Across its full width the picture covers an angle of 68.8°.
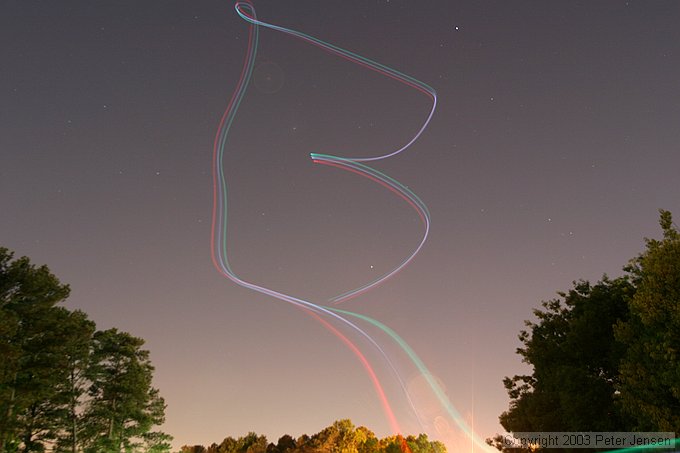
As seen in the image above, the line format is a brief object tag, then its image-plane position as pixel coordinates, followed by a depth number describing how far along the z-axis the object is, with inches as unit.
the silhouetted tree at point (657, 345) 745.0
